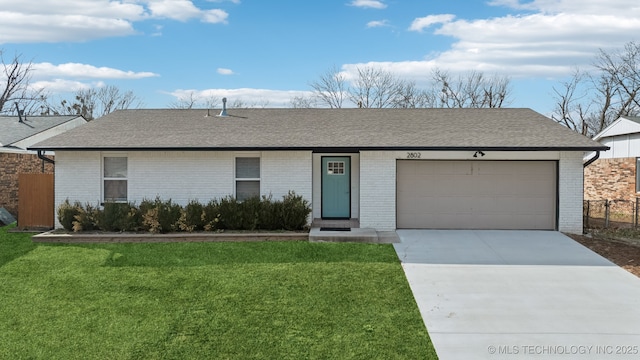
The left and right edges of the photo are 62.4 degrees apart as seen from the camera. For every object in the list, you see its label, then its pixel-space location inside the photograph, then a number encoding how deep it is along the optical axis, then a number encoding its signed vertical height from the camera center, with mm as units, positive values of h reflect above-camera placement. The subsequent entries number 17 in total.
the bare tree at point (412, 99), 41281 +6451
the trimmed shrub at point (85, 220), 13648 -1070
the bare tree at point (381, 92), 40500 +6773
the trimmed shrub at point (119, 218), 13539 -1008
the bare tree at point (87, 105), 46125 +6721
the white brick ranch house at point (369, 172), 13875 +211
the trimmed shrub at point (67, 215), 13805 -946
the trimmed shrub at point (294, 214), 13477 -873
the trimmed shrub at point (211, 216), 13516 -944
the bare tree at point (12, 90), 38562 +6565
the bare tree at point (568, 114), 40688 +5227
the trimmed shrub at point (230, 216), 13570 -941
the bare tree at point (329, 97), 40781 +6524
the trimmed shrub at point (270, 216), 13477 -926
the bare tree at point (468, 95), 40656 +6578
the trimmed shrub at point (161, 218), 13391 -985
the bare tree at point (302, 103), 42800 +6298
